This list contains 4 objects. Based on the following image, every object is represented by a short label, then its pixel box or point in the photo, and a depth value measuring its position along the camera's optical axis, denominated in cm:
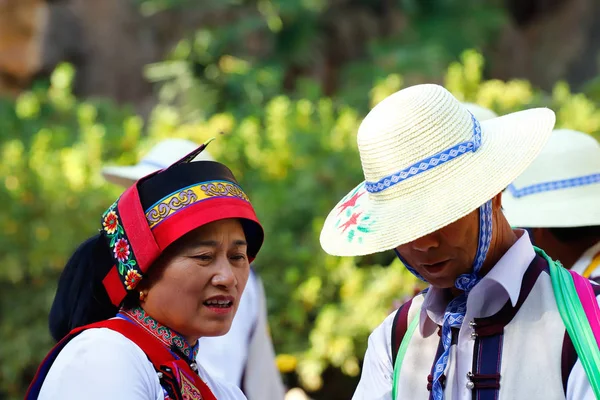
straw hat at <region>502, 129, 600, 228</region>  621
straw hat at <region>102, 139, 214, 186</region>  809
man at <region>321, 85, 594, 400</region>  418
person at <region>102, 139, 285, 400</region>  733
